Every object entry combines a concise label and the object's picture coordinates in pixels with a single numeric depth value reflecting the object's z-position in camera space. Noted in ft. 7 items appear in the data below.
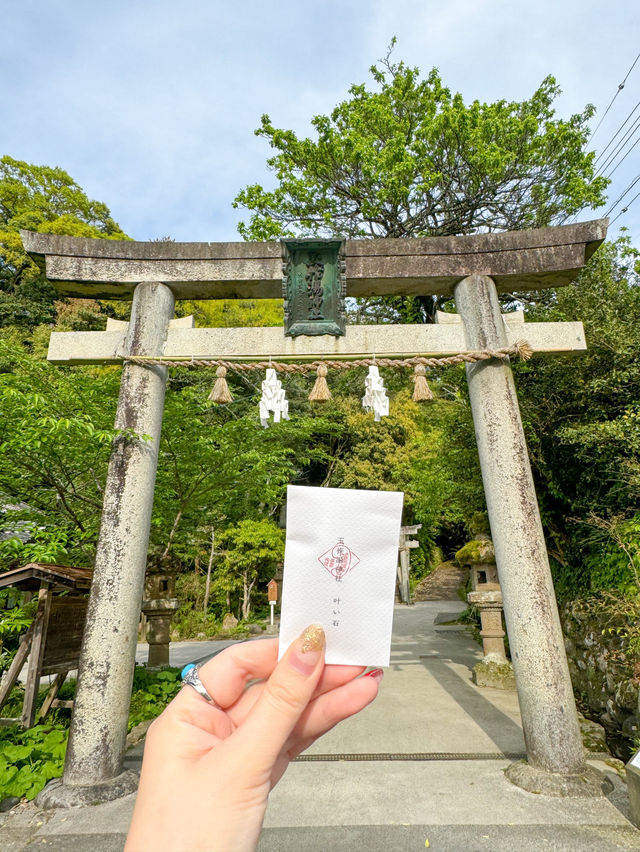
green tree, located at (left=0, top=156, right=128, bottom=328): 68.54
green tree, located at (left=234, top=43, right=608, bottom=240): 38.88
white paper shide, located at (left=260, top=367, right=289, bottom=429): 14.37
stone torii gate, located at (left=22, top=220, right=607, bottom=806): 12.21
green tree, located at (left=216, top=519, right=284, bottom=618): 47.52
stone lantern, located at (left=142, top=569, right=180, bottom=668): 22.94
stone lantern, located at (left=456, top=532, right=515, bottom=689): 21.89
